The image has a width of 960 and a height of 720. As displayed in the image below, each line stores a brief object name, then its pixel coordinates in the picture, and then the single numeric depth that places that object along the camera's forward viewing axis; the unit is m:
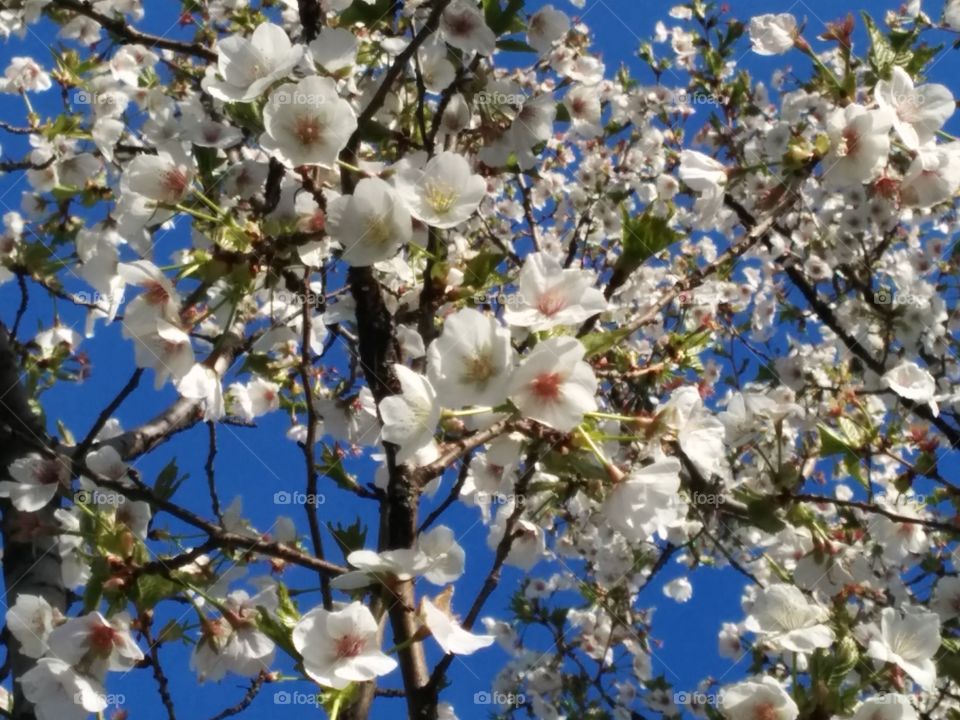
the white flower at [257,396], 0.86
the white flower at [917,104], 0.55
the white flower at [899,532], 0.78
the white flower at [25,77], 1.02
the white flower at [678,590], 3.84
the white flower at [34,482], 0.58
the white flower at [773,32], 0.73
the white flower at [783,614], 0.52
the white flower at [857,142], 0.53
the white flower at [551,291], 0.45
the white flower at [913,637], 0.54
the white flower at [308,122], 0.48
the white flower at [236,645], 0.52
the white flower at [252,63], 0.49
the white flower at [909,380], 0.76
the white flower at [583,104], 0.82
